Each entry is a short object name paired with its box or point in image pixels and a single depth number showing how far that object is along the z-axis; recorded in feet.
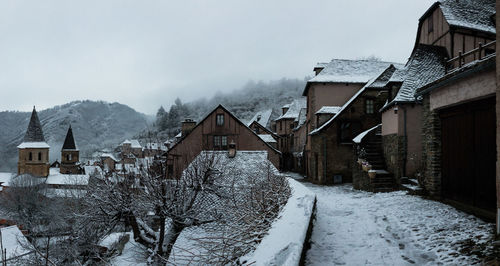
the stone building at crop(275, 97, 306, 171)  147.54
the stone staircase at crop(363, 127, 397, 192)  46.91
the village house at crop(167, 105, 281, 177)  85.56
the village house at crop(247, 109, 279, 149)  128.18
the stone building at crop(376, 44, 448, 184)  45.01
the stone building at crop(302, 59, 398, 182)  85.40
